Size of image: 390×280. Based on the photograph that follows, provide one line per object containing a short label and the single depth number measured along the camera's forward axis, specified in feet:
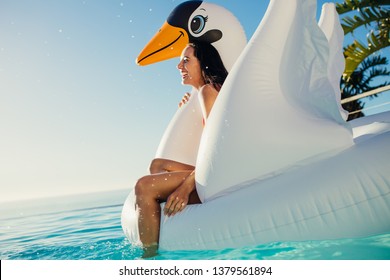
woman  4.89
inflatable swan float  4.25
